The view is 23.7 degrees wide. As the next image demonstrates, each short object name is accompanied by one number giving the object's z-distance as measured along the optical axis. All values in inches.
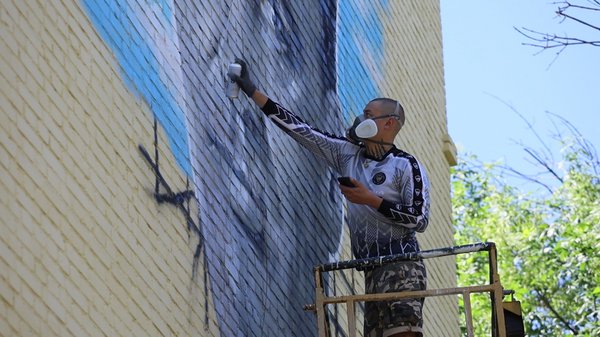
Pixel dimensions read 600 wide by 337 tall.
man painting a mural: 366.3
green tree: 892.6
